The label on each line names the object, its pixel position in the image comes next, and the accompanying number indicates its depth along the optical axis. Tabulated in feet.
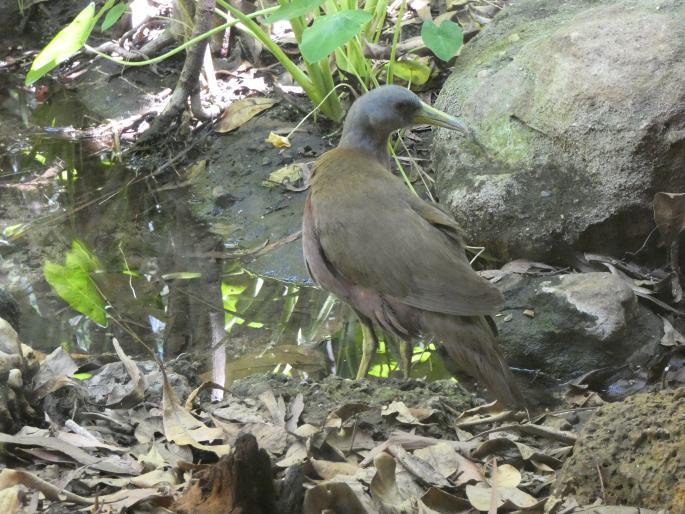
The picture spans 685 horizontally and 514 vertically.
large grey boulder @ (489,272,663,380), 31.81
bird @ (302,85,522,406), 27.45
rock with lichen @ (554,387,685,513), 16.97
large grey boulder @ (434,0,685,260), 34.45
